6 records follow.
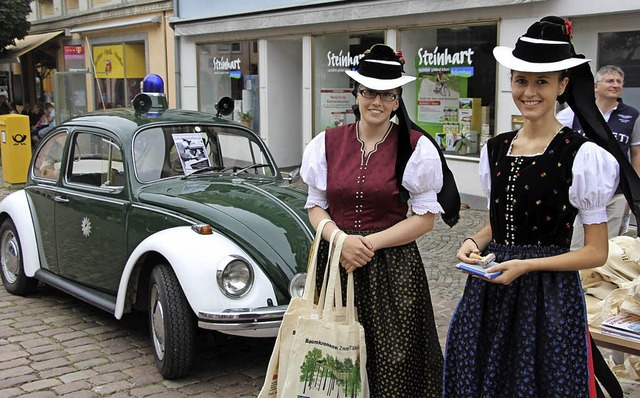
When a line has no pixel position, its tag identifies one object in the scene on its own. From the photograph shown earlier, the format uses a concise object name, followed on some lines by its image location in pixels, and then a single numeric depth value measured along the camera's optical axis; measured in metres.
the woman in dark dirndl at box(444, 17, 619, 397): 2.50
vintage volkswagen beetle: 4.38
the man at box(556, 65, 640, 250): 5.48
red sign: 17.86
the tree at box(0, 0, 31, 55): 18.98
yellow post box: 12.99
